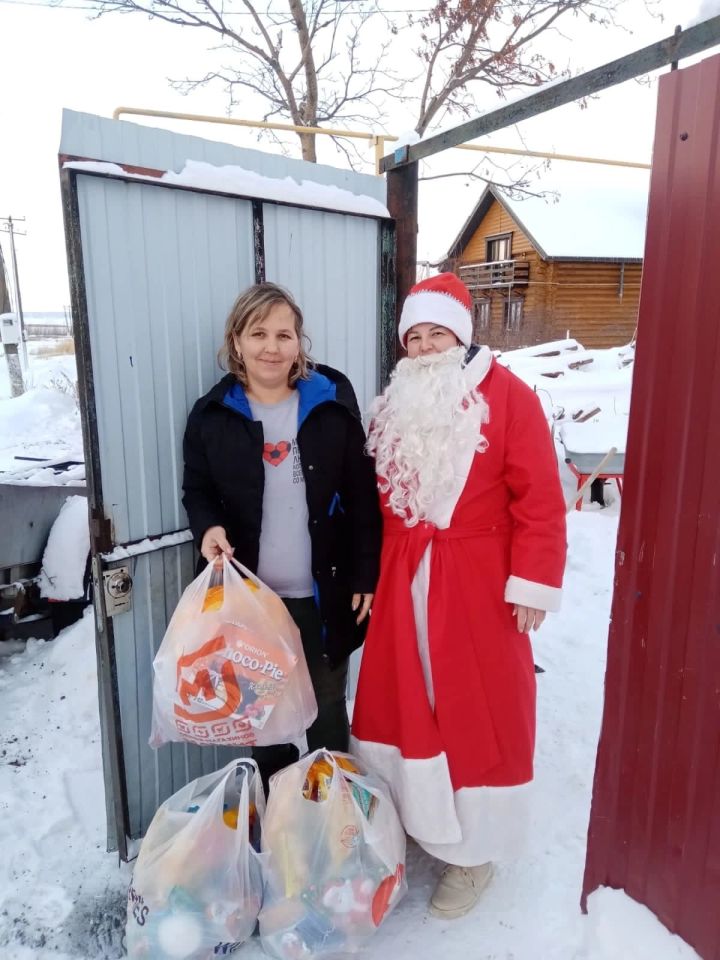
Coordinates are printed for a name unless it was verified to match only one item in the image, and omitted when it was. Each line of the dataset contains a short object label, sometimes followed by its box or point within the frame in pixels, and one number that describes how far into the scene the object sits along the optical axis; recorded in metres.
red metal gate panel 1.57
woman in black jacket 2.06
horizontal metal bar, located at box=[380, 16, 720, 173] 1.64
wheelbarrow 5.71
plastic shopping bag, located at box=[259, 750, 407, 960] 1.89
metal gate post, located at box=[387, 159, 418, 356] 2.82
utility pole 22.41
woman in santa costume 2.01
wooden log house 20.77
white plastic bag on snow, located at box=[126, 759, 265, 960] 1.86
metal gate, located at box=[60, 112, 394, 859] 2.00
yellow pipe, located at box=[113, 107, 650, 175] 3.04
